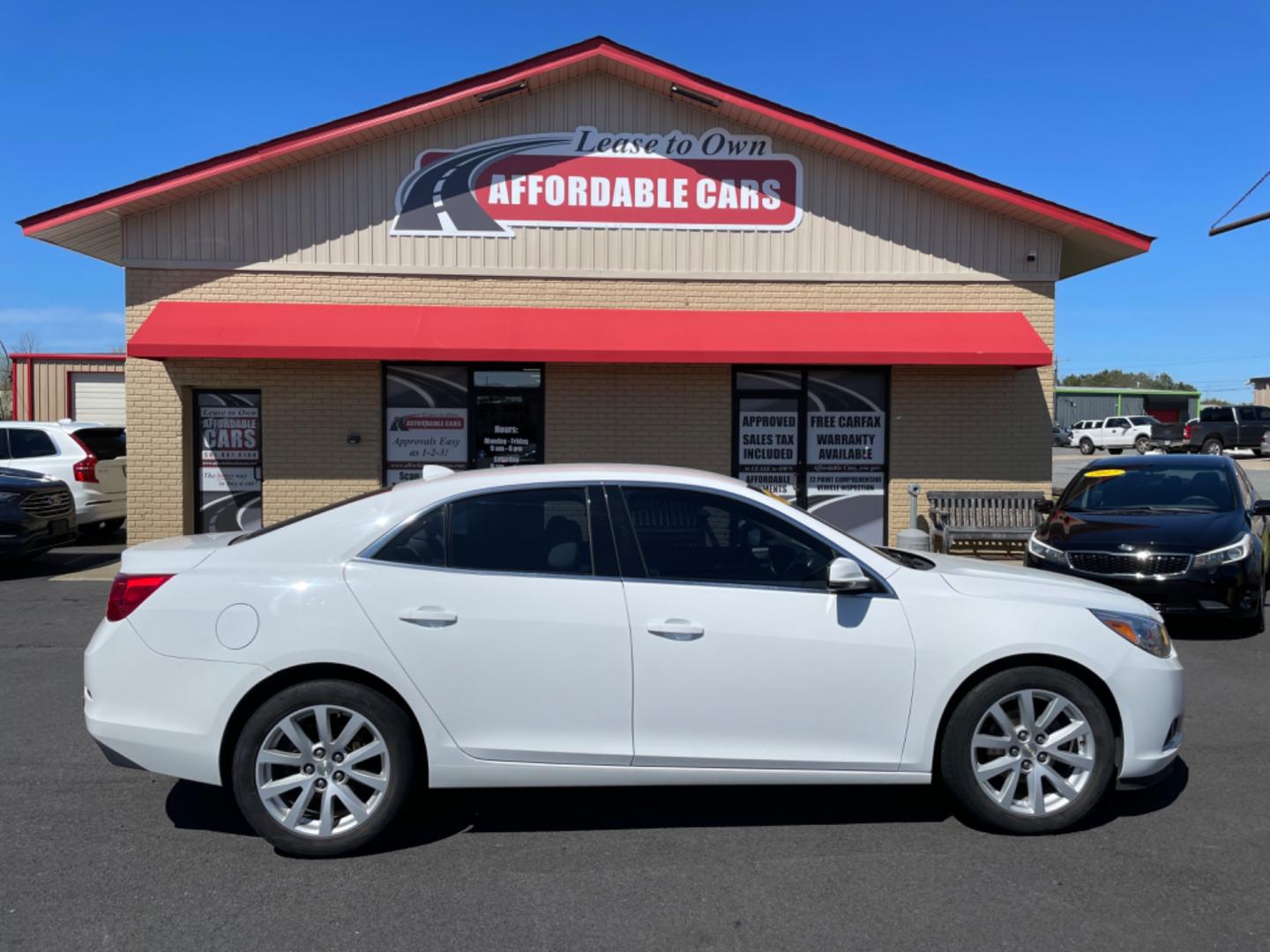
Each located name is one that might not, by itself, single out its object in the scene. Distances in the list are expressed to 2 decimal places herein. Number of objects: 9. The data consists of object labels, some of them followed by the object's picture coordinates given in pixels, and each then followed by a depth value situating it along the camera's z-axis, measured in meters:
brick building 12.07
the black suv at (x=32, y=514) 10.97
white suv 13.53
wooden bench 12.29
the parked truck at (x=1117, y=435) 46.03
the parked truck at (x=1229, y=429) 38.97
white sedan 3.98
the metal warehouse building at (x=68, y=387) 25.80
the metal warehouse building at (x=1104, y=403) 63.09
